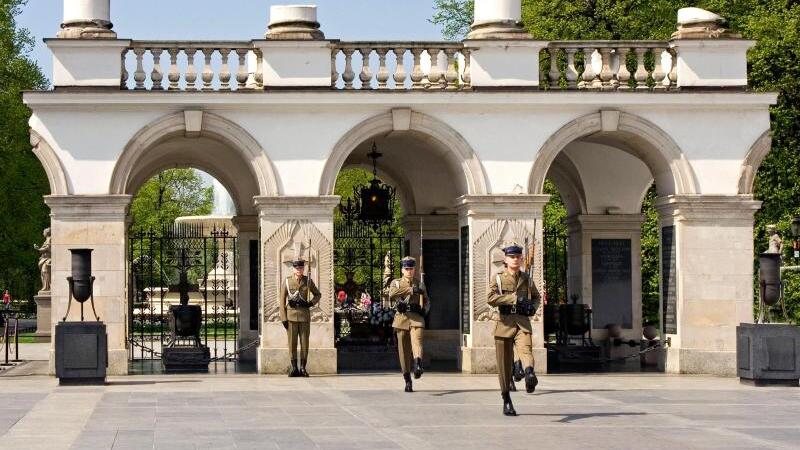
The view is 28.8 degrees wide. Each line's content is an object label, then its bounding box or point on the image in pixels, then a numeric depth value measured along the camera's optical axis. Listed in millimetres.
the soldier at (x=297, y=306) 23281
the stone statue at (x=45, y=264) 41069
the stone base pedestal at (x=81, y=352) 21422
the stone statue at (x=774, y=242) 28102
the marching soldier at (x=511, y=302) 17531
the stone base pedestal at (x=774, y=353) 21391
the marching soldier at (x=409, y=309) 21219
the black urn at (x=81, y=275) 22172
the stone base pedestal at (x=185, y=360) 25641
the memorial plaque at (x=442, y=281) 28750
